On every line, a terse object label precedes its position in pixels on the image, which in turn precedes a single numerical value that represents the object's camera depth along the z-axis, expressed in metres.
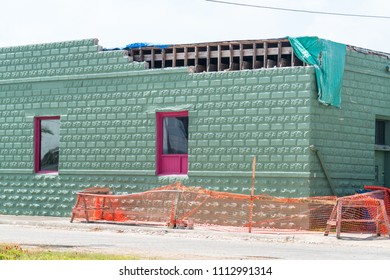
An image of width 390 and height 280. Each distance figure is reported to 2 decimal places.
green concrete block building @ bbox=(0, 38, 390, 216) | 28.05
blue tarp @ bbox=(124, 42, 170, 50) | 30.77
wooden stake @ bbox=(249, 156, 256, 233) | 26.36
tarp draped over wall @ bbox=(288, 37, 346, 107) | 27.72
